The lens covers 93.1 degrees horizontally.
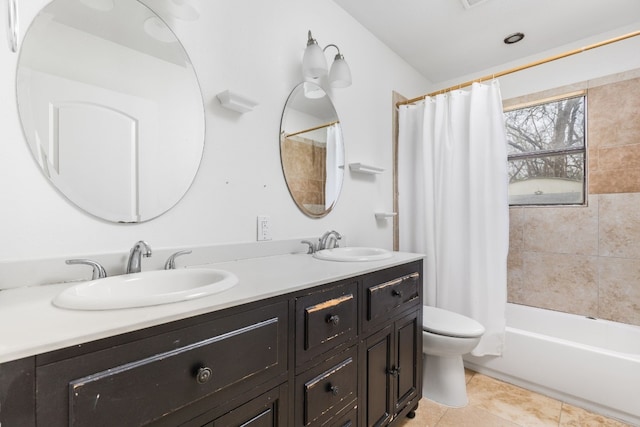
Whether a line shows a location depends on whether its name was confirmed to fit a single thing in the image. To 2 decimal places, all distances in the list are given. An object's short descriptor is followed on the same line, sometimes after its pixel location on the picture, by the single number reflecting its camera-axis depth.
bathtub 1.63
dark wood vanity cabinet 0.54
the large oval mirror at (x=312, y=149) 1.66
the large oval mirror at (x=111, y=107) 0.94
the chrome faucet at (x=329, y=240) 1.79
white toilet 1.68
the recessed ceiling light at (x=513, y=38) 2.22
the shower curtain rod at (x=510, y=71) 1.61
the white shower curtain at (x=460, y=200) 2.05
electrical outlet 1.49
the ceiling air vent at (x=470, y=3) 1.84
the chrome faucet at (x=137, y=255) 1.04
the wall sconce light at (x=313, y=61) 1.58
